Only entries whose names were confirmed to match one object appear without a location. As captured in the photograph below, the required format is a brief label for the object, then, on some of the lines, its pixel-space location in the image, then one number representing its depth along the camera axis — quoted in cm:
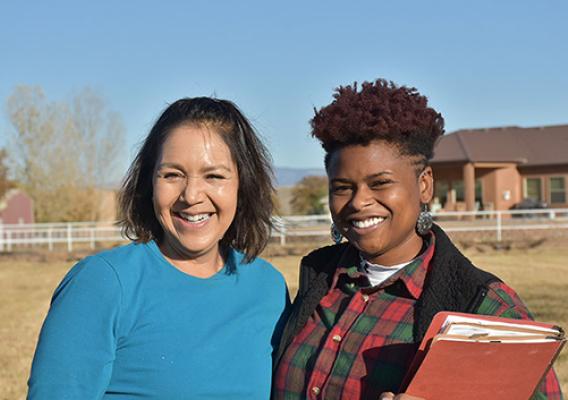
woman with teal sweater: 229
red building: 4709
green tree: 3972
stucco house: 3638
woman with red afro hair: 251
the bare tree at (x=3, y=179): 3600
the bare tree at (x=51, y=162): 4728
